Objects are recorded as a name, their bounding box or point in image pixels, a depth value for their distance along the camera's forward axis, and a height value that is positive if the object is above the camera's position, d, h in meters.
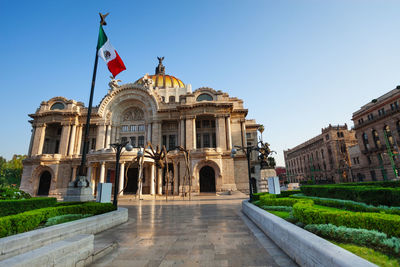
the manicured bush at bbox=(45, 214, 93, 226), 6.79 -1.13
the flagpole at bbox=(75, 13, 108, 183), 11.81 +6.09
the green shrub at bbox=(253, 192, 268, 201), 13.26 -0.86
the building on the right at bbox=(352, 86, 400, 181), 39.91 +9.69
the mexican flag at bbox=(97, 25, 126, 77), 14.63 +9.44
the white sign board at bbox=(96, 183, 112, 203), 12.33 -0.41
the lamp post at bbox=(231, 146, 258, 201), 15.31 +2.36
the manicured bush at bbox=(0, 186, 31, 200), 9.25 -0.26
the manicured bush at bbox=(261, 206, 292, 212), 8.18 -1.08
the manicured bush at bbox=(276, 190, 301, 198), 14.87 -0.80
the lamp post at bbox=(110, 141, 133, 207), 11.49 +0.87
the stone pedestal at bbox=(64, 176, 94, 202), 11.63 -0.24
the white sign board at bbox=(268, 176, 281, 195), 13.65 -0.17
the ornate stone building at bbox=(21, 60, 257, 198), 31.33 +8.78
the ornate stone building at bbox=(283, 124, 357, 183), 58.58 +8.79
